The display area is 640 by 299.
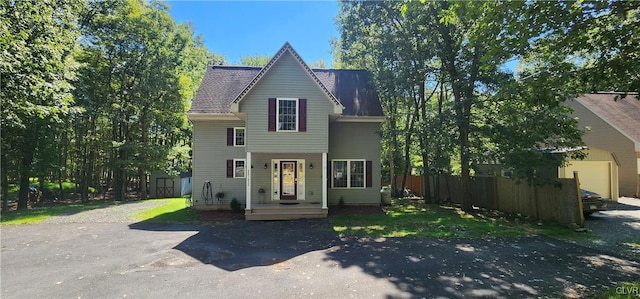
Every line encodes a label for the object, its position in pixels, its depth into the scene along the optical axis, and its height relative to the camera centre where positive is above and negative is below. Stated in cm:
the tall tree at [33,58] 889 +336
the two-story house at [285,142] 1328 +101
